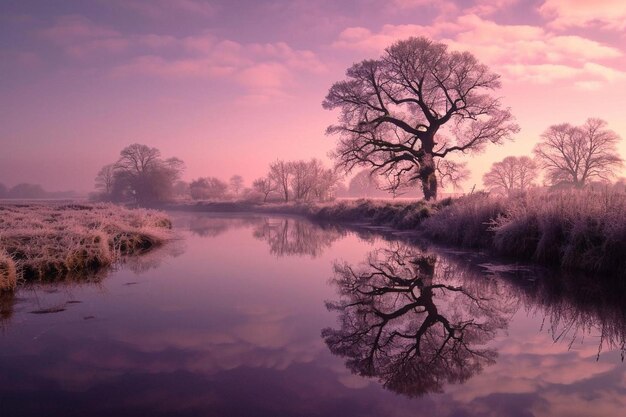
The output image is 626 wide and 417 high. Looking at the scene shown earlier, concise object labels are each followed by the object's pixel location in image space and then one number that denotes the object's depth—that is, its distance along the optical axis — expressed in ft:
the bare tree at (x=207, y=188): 221.66
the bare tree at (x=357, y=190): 306.14
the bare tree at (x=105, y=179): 212.84
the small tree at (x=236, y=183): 313.34
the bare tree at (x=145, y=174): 177.68
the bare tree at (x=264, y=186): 191.73
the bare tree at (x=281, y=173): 187.74
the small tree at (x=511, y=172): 170.40
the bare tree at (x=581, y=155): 136.87
